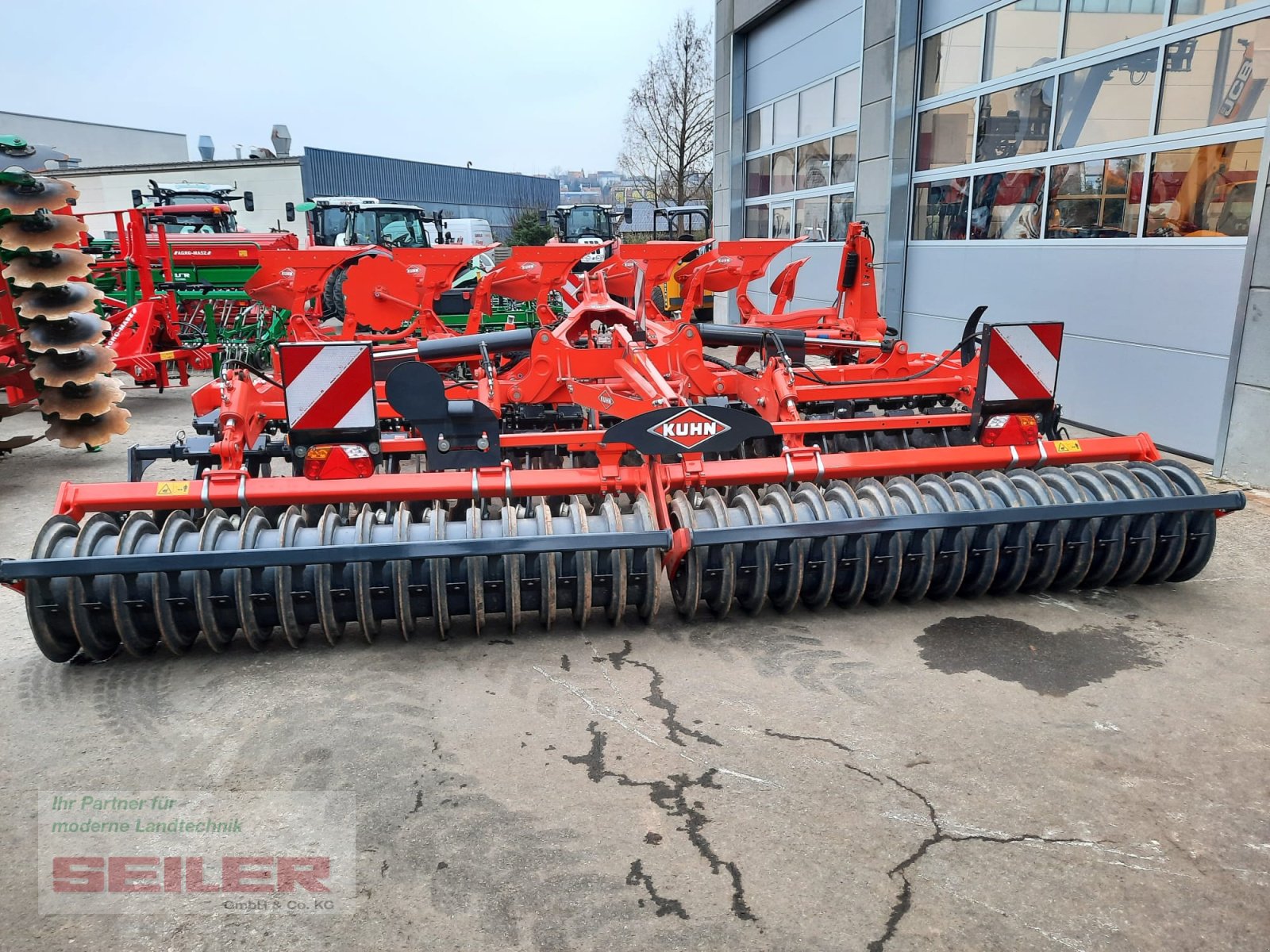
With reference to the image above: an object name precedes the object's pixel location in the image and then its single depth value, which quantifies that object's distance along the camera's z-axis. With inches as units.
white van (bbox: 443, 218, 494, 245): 1187.9
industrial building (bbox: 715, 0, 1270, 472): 264.5
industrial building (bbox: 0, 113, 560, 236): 1140.5
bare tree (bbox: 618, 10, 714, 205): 1117.1
